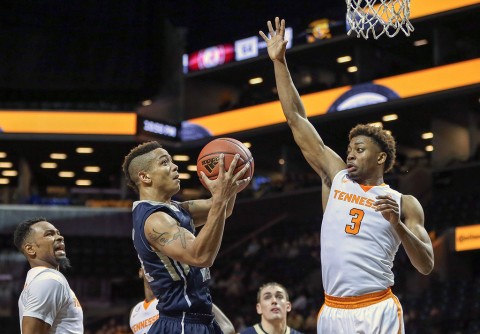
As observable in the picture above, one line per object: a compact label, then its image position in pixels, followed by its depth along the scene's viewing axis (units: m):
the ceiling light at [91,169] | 32.96
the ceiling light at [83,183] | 34.78
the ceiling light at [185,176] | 32.49
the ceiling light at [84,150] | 29.59
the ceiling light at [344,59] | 28.11
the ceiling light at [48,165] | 32.31
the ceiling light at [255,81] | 30.86
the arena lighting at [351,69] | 28.44
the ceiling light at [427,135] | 27.48
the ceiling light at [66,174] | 33.78
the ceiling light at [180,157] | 29.52
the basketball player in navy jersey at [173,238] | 4.89
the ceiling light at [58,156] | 30.51
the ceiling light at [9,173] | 32.75
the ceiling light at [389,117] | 24.95
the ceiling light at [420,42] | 26.18
